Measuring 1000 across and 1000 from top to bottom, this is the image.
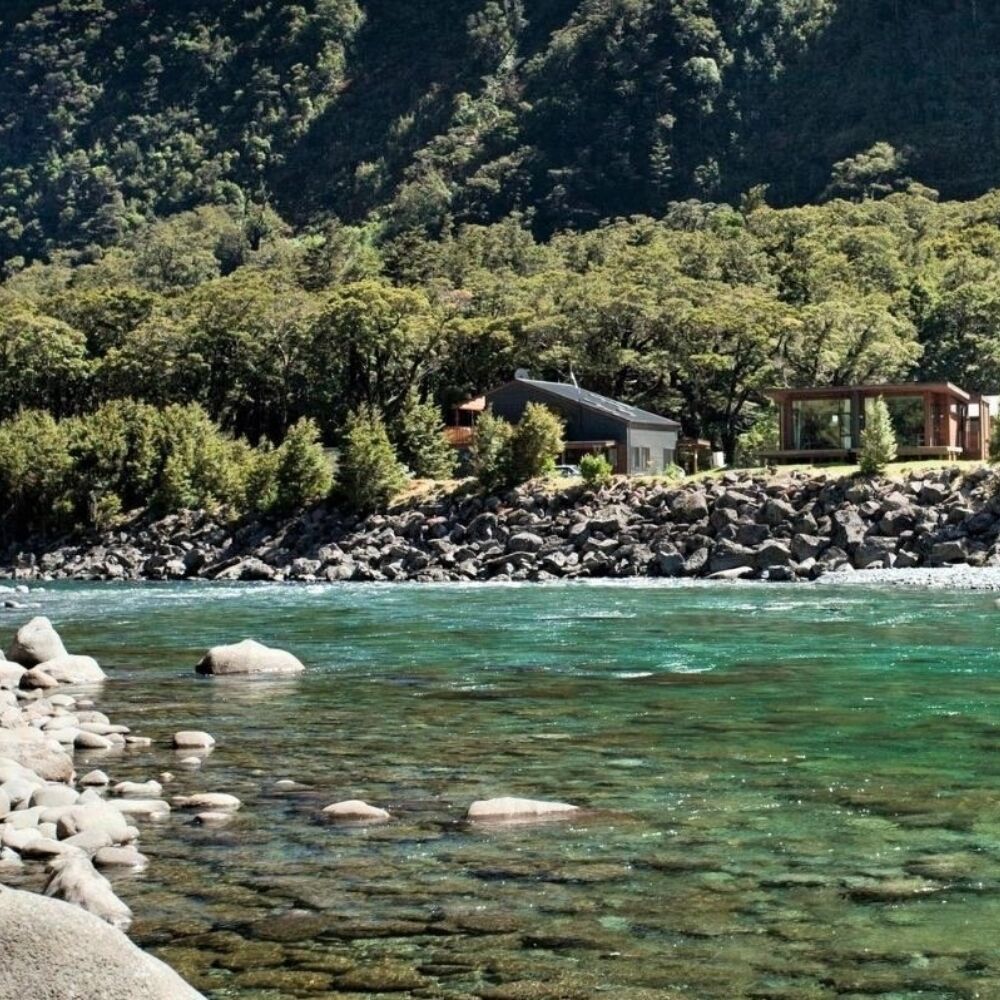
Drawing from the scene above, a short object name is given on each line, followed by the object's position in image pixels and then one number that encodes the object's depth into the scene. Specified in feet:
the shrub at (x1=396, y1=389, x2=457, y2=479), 282.77
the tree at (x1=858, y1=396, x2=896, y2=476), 217.56
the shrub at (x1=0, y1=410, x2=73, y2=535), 291.38
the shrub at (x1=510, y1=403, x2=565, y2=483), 246.68
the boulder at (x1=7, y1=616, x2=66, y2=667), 95.30
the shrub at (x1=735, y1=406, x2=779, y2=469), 269.44
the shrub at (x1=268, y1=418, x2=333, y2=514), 263.90
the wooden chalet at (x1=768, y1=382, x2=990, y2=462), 242.99
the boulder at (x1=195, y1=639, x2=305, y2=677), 93.20
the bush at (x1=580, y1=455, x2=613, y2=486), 239.30
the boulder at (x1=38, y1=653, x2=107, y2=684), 89.66
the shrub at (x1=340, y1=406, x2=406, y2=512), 255.29
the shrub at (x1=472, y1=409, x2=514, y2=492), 247.09
